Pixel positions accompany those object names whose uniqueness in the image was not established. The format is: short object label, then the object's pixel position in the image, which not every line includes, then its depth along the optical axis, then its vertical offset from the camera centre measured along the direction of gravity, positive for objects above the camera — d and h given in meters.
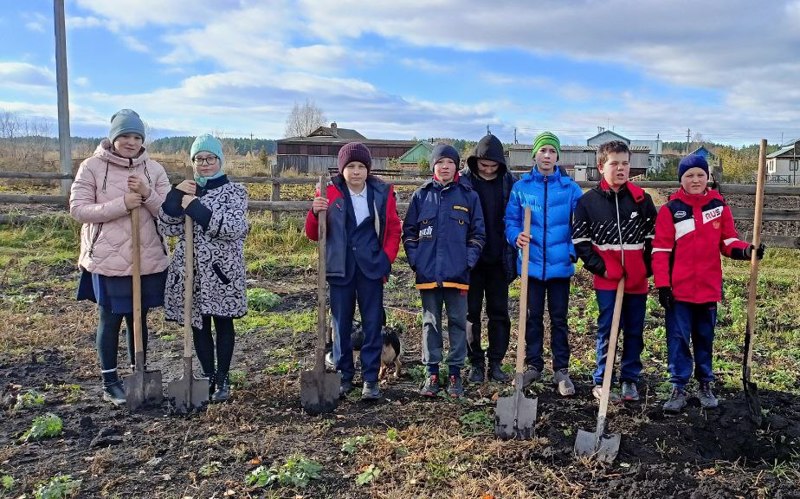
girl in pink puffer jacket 4.24 -0.25
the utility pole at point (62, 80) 13.38 +2.27
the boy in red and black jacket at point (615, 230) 4.41 -0.23
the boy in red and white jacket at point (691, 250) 4.28 -0.35
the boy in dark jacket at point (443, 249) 4.49 -0.39
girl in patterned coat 4.27 -0.39
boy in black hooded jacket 4.82 -0.54
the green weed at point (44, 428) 3.90 -1.48
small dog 4.99 -1.22
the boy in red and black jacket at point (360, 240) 4.51 -0.34
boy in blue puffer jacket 4.61 -0.19
